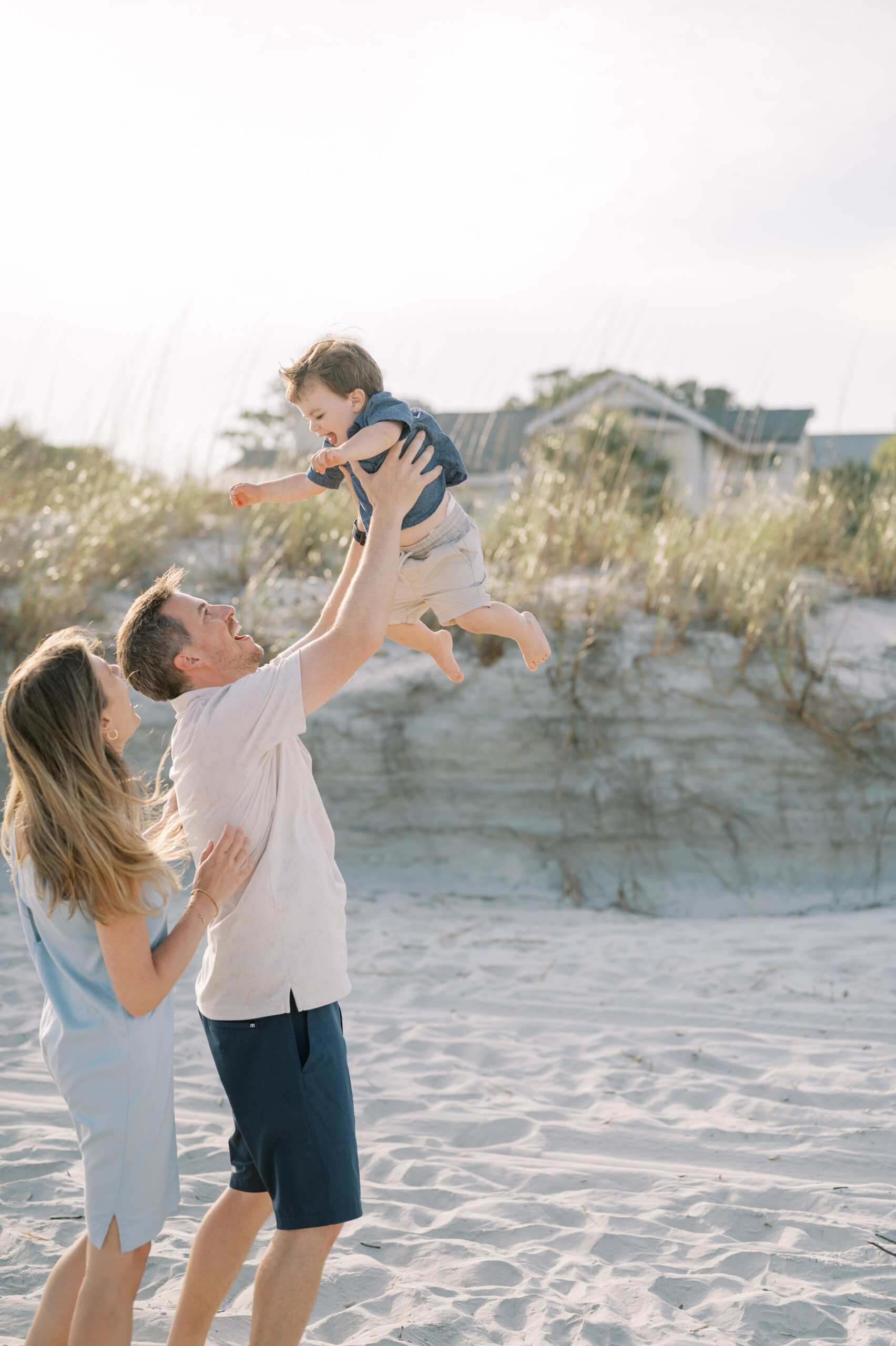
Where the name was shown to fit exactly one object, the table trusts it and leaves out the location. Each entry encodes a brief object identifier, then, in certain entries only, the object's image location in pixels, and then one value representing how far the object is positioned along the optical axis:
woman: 1.93
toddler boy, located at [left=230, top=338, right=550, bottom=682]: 2.48
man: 2.03
